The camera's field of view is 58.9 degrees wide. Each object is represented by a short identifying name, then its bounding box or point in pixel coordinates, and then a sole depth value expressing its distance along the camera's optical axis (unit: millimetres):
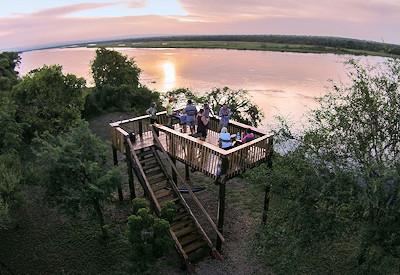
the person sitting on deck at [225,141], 15320
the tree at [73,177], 14047
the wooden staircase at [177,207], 15102
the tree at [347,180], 10508
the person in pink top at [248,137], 15953
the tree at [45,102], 26531
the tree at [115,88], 36906
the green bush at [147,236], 11570
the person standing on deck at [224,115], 17239
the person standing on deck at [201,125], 16578
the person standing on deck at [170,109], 18984
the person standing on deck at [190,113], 17844
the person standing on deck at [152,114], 17875
